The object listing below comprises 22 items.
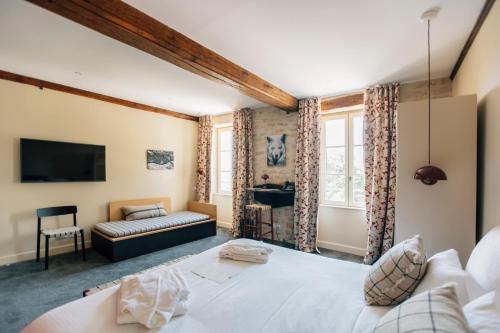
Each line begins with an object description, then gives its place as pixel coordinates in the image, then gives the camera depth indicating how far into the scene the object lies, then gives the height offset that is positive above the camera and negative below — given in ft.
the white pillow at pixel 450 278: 3.75 -1.87
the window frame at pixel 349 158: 13.43 +0.42
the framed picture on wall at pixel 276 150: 15.35 +1.00
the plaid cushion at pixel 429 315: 2.50 -1.66
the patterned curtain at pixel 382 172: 11.24 -0.30
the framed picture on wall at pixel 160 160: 16.63 +0.41
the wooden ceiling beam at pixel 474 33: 5.99 +3.91
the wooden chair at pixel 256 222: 14.37 -3.65
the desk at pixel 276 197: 13.97 -1.84
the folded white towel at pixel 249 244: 7.36 -2.53
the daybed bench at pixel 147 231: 11.92 -3.61
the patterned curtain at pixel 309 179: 13.64 -0.76
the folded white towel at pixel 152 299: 4.11 -2.45
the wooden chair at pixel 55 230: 10.79 -3.05
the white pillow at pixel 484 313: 2.57 -1.71
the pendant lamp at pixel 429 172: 7.04 -0.20
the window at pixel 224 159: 19.17 +0.52
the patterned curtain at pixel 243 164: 16.43 +0.11
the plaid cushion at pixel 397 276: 4.38 -2.04
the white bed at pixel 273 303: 3.97 -2.70
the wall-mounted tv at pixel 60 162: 11.57 +0.20
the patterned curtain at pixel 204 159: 18.89 +0.48
